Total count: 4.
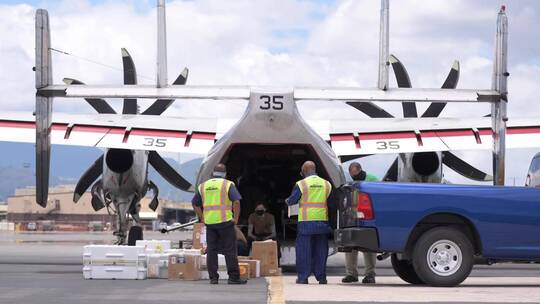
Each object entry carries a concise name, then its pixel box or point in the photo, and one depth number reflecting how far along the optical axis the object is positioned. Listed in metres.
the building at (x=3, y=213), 183.50
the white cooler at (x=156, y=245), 21.14
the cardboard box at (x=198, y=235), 21.67
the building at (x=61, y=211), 157.88
